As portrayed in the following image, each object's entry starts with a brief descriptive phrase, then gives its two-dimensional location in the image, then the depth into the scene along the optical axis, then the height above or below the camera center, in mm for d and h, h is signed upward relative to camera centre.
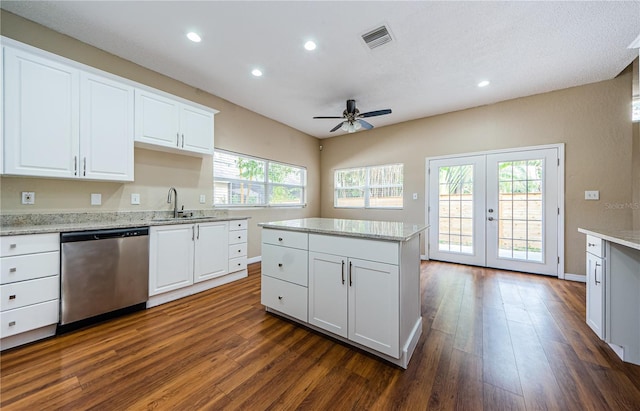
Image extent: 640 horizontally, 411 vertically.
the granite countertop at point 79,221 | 1953 -182
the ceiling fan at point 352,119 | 3516 +1305
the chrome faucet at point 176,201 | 3213 +48
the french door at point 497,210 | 3617 -57
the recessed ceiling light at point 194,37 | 2406 +1745
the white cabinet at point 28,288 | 1782 -669
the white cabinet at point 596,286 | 1790 -637
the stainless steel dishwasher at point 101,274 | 2037 -662
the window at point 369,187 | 5039 +434
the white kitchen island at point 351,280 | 1635 -608
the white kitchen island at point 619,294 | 1667 -635
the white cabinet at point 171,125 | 2734 +1010
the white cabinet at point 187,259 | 2605 -667
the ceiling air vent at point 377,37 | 2327 +1730
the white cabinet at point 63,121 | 2004 +792
